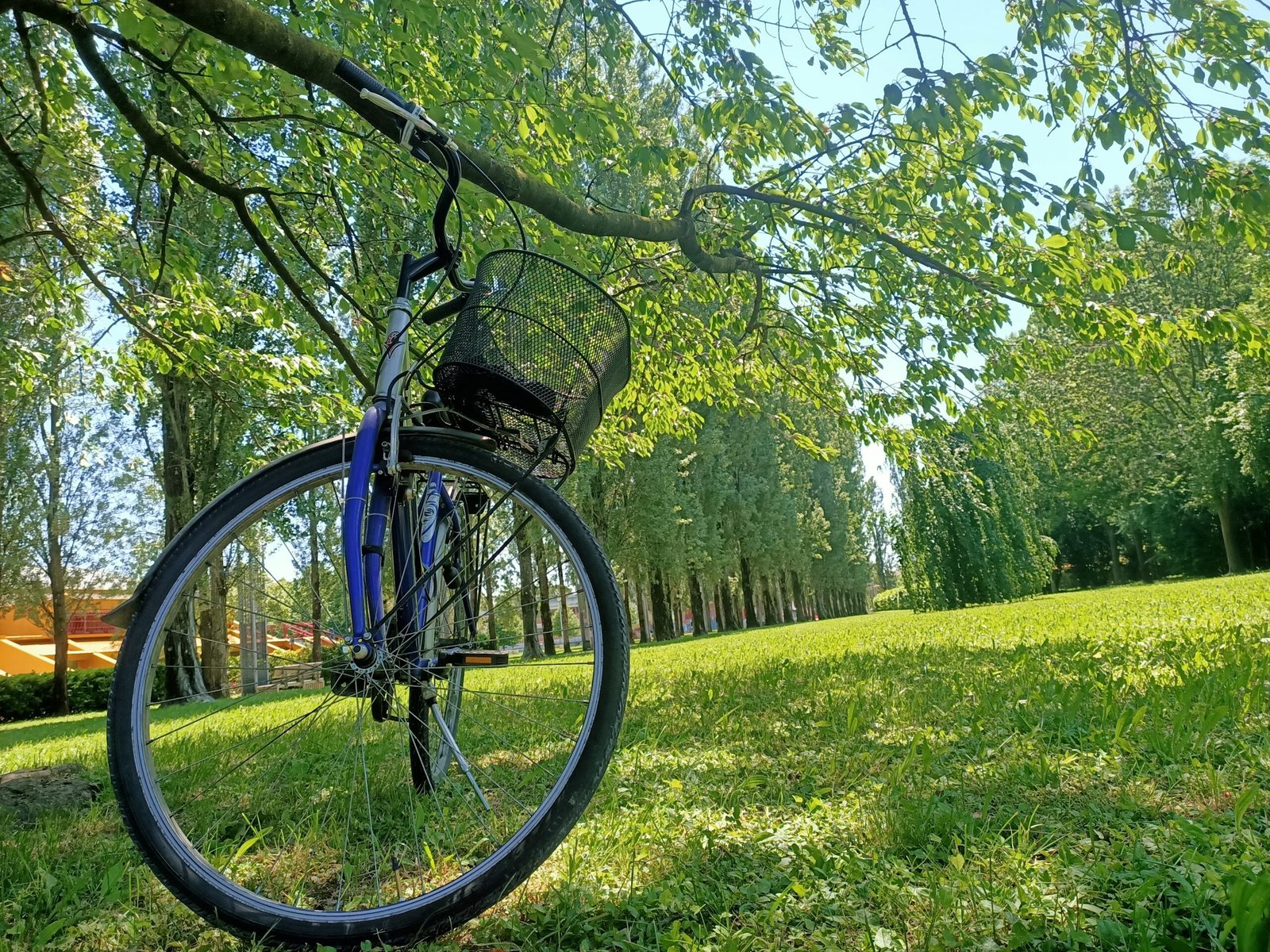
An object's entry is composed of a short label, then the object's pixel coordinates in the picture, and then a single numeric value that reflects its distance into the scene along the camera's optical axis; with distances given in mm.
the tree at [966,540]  17281
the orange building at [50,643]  19719
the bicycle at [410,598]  1518
